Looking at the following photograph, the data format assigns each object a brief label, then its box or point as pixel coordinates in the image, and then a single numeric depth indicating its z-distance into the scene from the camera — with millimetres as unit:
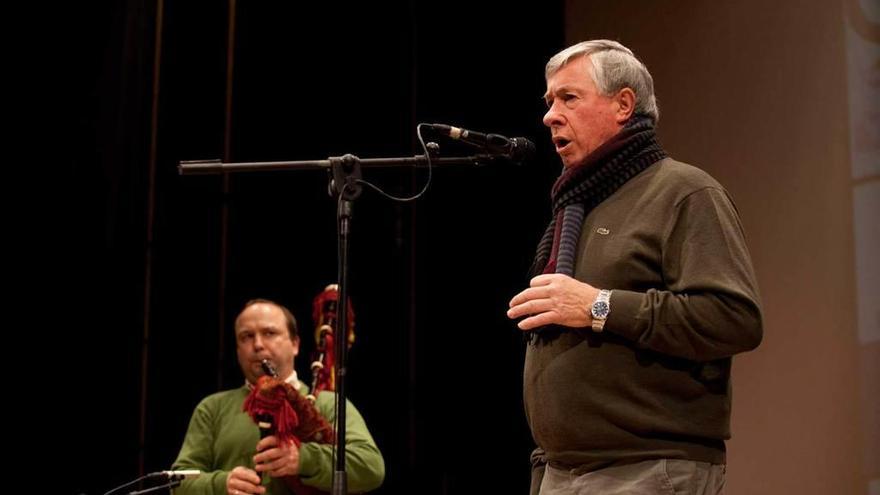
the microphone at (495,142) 4855
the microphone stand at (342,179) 4660
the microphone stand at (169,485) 5262
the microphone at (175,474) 5445
